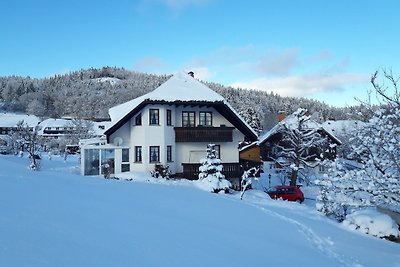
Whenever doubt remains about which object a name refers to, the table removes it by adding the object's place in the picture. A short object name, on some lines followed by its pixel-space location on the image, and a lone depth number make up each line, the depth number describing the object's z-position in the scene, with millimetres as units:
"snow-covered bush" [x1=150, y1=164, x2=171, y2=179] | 25812
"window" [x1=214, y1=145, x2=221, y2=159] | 29092
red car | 26422
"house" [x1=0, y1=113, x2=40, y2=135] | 92875
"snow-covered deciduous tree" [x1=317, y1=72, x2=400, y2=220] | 12195
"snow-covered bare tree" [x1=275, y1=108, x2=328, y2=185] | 29141
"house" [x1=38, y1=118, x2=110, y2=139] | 69919
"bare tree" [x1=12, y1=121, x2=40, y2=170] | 30719
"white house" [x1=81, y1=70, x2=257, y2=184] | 27109
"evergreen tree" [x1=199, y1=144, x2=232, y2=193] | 21844
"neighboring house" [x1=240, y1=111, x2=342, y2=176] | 42000
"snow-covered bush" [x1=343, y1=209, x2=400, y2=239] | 14242
